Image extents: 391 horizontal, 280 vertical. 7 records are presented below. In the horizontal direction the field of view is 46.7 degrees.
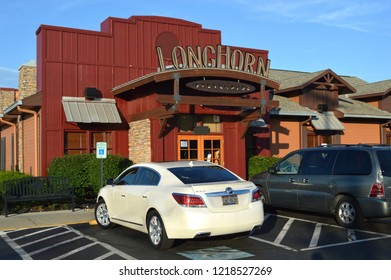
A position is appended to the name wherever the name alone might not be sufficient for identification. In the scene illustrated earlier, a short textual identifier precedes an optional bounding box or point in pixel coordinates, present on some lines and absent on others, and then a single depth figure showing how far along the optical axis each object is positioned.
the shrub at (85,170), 14.70
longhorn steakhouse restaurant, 15.75
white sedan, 7.33
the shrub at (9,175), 15.41
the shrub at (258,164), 18.62
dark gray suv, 9.45
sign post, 12.43
